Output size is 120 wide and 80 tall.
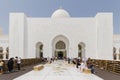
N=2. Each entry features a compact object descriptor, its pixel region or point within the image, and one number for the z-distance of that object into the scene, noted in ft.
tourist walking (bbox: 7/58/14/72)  20.85
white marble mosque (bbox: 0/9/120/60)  54.87
